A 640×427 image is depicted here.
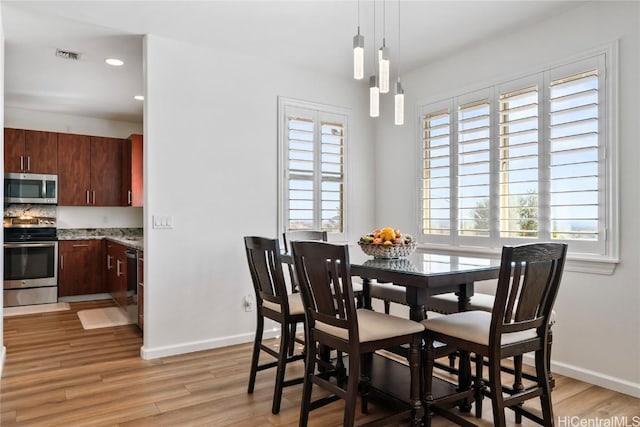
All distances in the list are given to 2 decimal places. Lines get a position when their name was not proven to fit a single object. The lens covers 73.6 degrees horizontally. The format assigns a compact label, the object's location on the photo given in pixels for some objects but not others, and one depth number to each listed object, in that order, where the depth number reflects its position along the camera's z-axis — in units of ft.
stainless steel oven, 17.93
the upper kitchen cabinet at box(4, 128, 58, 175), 18.21
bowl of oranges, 8.41
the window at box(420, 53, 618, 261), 9.53
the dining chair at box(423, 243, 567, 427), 6.24
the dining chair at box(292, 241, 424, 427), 6.48
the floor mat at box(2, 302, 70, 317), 16.83
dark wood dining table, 6.74
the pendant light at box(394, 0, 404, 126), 8.73
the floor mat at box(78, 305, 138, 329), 14.82
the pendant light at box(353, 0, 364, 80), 7.57
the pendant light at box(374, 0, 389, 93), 7.84
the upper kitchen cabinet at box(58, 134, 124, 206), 19.44
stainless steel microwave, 18.17
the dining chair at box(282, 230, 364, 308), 11.39
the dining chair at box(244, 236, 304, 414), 8.24
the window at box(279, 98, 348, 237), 13.79
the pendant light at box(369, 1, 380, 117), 8.71
